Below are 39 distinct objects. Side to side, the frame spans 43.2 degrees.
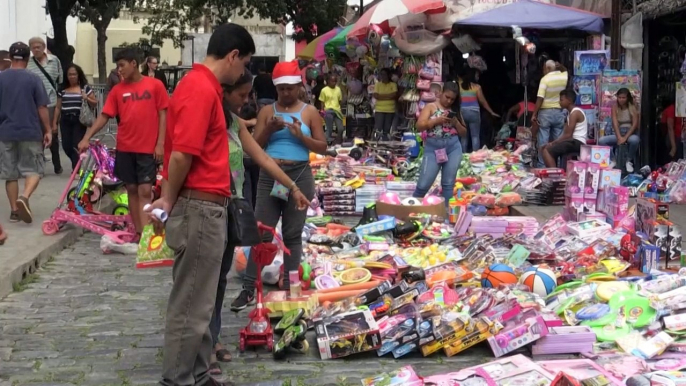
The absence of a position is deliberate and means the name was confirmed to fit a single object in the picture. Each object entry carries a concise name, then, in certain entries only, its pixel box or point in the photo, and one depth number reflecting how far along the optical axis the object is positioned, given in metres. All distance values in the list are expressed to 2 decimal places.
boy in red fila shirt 8.68
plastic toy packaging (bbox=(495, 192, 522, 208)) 11.66
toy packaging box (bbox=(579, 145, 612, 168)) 10.11
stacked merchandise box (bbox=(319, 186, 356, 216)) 11.74
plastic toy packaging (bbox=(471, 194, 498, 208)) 11.38
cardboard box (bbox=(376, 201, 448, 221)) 9.98
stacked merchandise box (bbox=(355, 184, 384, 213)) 11.87
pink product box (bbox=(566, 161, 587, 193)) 9.87
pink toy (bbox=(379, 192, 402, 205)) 10.20
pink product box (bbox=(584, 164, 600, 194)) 9.82
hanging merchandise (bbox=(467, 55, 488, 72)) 18.80
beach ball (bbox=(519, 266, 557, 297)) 6.78
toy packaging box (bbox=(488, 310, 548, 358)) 5.50
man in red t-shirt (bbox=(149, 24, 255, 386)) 4.37
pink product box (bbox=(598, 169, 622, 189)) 9.74
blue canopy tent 16.59
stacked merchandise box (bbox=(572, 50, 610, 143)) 15.66
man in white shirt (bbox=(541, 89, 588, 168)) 13.23
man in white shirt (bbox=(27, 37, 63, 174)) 12.96
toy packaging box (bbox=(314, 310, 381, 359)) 5.50
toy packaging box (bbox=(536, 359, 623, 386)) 4.80
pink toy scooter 9.24
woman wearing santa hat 6.54
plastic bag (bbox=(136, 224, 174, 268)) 4.69
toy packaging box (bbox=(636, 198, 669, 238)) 7.72
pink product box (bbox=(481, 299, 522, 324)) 5.70
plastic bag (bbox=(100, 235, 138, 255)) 8.94
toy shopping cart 5.57
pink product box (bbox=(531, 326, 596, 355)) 5.56
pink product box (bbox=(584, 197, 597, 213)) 9.84
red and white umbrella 16.98
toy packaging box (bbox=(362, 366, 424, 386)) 4.70
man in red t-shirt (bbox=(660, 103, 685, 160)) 14.60
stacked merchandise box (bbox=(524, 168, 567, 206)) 12.36
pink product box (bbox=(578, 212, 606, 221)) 9.55
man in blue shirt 9.42
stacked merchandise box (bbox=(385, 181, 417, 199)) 11.90
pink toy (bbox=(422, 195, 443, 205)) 10.09
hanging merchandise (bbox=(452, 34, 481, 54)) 17.88
